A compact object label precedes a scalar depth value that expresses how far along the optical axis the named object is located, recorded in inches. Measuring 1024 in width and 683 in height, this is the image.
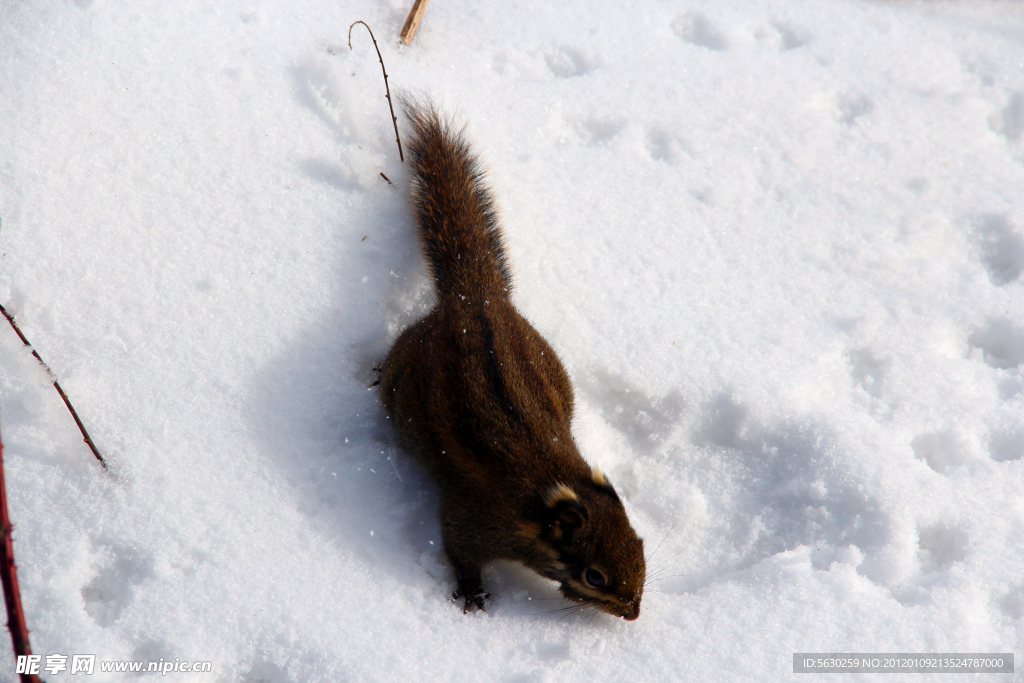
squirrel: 207.6
